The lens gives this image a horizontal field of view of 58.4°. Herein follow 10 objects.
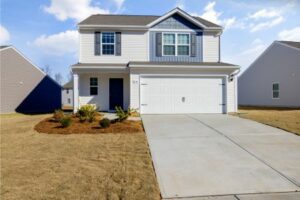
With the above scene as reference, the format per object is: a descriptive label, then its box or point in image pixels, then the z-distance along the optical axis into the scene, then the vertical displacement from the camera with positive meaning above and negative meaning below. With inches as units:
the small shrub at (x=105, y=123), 433.4 -35.9
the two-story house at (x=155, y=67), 622.2 +80.3
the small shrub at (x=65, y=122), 443.8 -35.1
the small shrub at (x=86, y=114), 495.2 -24.5
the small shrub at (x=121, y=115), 466.9 -25.7
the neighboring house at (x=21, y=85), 901.8 +57.9
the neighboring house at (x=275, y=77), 893.2 +88.0
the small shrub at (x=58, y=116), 511.8 -29.1
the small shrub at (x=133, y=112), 557.5 -24.9
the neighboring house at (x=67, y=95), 1654.8 +36.2
